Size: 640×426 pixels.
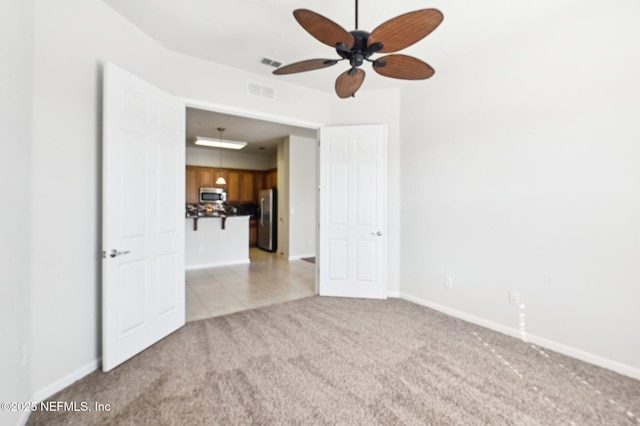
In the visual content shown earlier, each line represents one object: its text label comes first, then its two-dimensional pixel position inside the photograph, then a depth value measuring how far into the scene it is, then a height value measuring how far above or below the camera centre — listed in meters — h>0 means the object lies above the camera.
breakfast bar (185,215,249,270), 5.76 -0.62
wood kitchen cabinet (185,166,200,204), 7.60 +0.76
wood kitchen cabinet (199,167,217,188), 7.84 +0.97
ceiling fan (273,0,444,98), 1.48 +1.02
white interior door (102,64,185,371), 2.13 -0.04
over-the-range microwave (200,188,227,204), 7.77 +0.46
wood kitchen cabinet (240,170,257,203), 8.56 +0.74
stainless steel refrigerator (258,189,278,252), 7.57 -0.20
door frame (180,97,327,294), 3.09 +1.20
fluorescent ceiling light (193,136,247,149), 5.92 +1.49
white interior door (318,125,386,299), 3.82 +0.01
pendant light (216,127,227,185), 7.72 +0.86
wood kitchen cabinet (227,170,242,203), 8.31 +0.77
